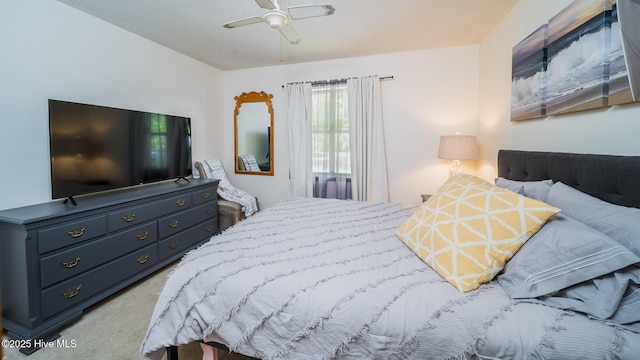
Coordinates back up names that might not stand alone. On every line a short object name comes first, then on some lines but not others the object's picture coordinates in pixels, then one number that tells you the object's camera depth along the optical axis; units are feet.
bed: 2.96
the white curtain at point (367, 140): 11.57
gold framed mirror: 13.39
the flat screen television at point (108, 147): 6.70
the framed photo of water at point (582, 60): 4.08
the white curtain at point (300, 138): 12.44
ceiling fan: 5.75
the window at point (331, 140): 12.07
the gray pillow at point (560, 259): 3.01
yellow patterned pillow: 3.72
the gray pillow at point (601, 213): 3.16
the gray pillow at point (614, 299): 2.90
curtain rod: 11.52
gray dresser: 5.62
